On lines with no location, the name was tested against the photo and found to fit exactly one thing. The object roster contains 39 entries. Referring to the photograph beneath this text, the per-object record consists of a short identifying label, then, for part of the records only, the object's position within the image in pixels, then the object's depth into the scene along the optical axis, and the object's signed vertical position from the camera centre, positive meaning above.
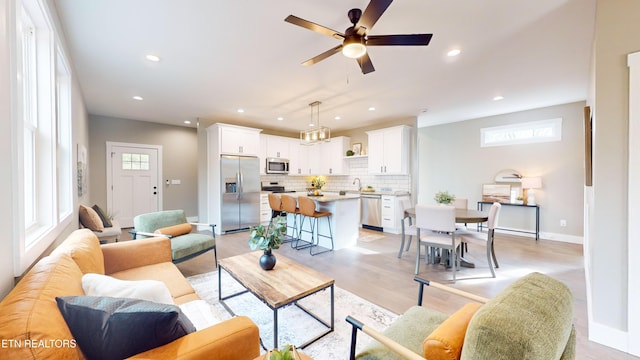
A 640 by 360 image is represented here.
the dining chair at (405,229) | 3.51 -0.75
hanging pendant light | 4.20 +0.81
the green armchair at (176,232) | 2.83 -0.65
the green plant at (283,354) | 0.72 -0.52
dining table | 3.06 -0.50
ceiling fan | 1.80 +1.16
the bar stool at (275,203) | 4.77 -0.46
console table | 4.95 -0.81
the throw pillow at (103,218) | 3.64 -0.55
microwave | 6.47 +0.38
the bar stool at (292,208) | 4.39 -0.53
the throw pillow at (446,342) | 0.87 -0.60
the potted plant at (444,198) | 3.64 -0.30
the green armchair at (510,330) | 0.73 -0.50
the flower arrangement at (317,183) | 4.82 -0.07
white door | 5.76 +0.04
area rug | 1.80 -1.23
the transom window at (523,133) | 4.90 +0.96
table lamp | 4.91 -0.18
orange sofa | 0.73 -0.48
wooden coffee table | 1.69 -0.80
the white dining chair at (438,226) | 2.95 -0.60
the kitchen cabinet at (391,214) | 5.54 -0.81
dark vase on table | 2.13 -0.71
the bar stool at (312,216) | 4.05 -0.61
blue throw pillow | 0.91 -0.54
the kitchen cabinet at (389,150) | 5.70 +0.69
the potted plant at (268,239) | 2.10 -0.51
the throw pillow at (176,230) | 3.10 -0.64
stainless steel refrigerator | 5.48 -0.26
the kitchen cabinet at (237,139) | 5.46 +0.96
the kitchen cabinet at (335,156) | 6.96 +0.68
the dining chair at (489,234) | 3.09 -0.75
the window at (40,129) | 1.66 +0.41
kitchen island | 4.24 -0.72
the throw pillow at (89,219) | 3.20 -0.49
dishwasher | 5.84 -0.79
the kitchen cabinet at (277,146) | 6.55 +0.94
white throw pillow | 1.15 -0.52
